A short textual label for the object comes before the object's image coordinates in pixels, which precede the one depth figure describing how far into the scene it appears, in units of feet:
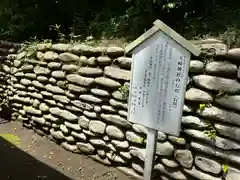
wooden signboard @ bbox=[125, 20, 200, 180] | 5.77
